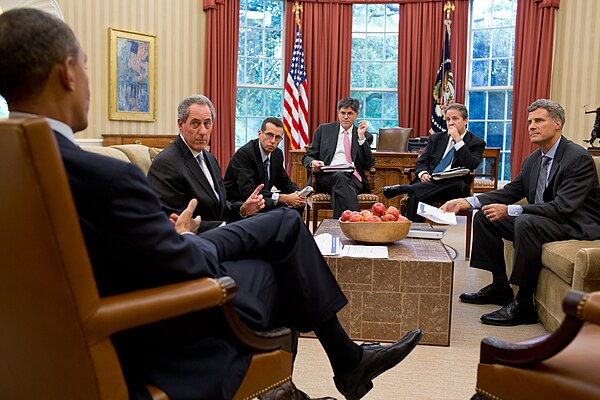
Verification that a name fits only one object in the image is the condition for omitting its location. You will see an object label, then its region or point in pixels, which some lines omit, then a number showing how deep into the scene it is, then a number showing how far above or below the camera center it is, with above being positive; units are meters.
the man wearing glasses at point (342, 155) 6.00 -0.43
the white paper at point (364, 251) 3.39 -0.74
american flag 9.16 +0.14
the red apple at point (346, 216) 3.82 -0.61
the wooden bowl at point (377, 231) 3.71 -0.68
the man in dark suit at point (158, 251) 1.46 -0.39
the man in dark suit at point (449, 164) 5.89 -0.47
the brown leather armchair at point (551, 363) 1.57 -0.65
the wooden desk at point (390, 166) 7.56 -0.63
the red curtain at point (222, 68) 8.98 +0.57
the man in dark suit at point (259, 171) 5.30 -0.50
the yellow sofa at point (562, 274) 3.19 -0.82
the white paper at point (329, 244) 3.42 -0.72
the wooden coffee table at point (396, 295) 3.32 -0.94
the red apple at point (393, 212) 3.81 -0.59
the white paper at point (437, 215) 4.09 -0.64
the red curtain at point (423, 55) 9.20 +0.82
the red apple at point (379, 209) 3.88 -0.58
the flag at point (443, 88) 8.92 +0.34
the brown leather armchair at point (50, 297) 1.33 -0.42
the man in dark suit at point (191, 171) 3.48 -0.34
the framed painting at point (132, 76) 8.38 +0.42
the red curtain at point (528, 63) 8.49 +0.66
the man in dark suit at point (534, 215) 3.82 -0.62
